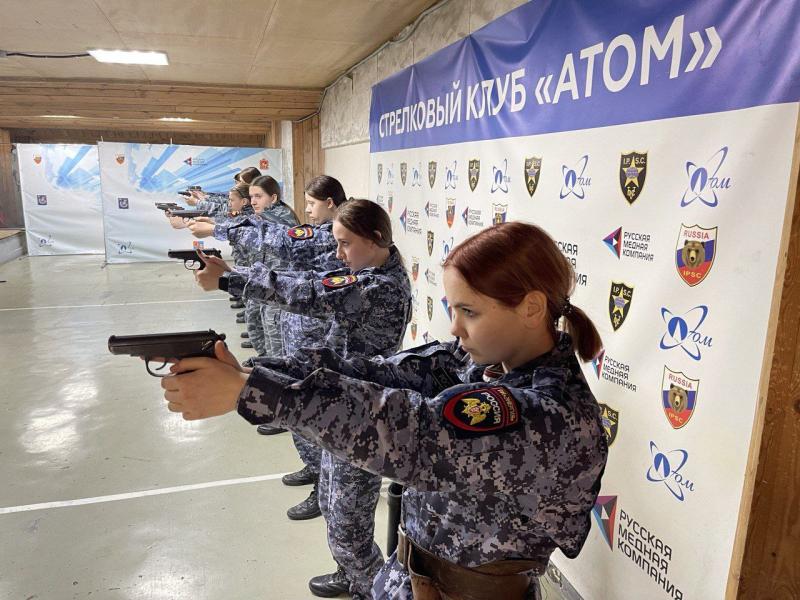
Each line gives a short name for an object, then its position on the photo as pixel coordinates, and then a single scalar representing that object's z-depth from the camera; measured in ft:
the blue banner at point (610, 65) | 4.38
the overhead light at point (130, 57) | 16.94
